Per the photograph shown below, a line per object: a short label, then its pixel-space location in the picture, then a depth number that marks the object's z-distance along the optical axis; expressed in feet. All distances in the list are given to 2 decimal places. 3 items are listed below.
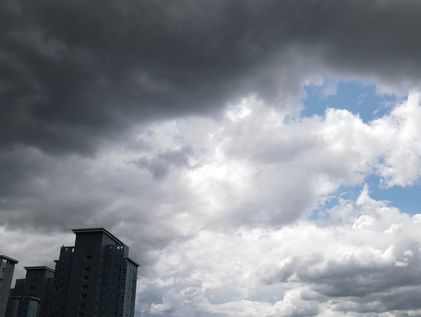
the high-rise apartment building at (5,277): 452.76
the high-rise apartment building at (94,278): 453.54
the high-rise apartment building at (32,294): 533.96
